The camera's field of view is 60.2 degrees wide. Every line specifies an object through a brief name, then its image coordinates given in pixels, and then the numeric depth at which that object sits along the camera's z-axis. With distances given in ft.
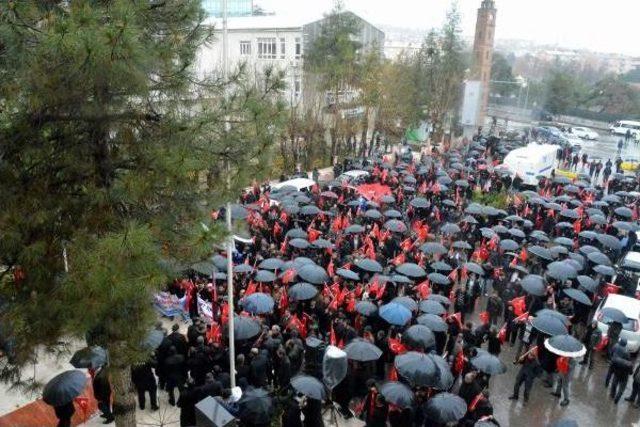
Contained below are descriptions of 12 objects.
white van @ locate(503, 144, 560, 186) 83.10
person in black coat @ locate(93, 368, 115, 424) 28.55
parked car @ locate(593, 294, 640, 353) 38.88
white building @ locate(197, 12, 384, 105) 130.31
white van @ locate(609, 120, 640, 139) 184.81
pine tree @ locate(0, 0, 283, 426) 16.97
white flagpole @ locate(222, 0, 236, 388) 27.59
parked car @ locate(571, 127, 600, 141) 171.22
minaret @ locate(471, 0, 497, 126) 167.53
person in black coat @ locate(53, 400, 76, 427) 26.55
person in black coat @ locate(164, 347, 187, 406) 29.55
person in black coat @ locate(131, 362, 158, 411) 29.17
